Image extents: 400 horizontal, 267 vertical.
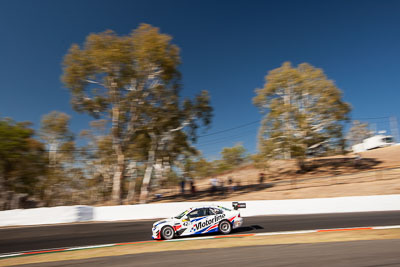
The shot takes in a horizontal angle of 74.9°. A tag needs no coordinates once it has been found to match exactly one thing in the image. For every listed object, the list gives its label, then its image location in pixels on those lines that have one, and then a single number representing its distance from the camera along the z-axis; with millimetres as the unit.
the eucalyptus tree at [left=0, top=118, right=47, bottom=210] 23281
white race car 10469
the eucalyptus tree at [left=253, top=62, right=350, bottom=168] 31766
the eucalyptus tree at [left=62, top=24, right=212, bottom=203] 24266
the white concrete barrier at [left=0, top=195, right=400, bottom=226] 16312
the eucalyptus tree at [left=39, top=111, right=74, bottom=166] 35500
